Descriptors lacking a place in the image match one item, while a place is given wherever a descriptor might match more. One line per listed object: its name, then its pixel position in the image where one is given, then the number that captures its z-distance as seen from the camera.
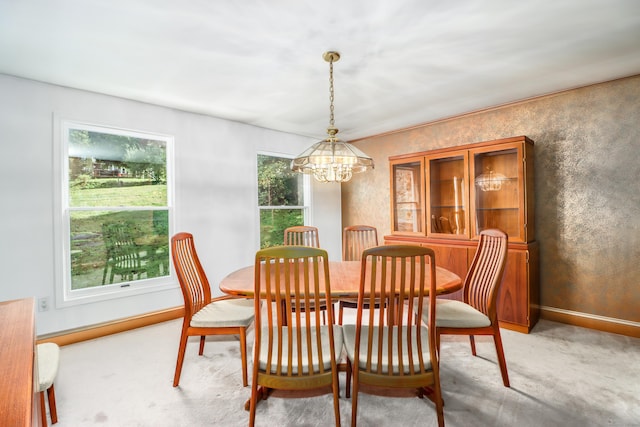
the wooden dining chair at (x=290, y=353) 1.58
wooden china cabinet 3.13
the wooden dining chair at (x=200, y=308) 2.22
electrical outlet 2.80
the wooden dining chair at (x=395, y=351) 1.54
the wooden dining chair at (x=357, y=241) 3.55
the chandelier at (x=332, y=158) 2.41
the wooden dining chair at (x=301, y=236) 3.44
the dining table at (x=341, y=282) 2.01
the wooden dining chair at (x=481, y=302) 2.14
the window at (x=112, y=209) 3.03
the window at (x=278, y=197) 4.49
